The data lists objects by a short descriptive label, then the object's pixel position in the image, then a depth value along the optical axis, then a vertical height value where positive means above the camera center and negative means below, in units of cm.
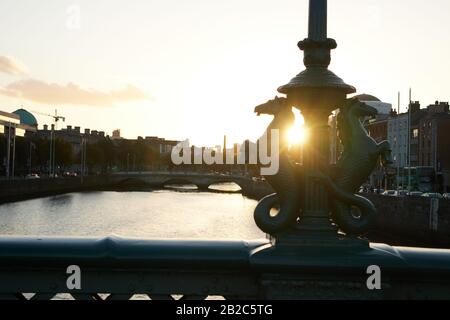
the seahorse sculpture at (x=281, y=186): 459 -12
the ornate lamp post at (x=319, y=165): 460 +6
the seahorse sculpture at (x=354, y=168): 465 +4
